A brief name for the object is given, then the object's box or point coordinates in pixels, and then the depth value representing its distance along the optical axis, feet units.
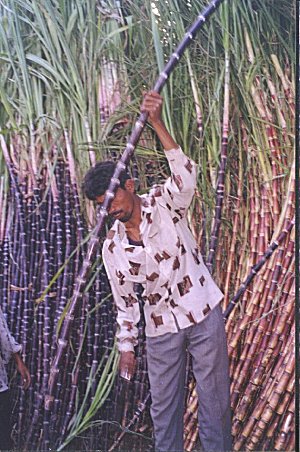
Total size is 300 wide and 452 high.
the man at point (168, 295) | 8.48
